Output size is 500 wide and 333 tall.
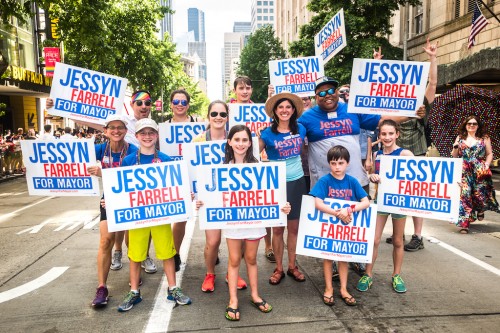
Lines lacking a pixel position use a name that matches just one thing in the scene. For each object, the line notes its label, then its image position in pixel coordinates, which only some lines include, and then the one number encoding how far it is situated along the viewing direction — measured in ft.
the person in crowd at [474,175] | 22.07
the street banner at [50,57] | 72.64
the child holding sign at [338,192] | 12.87
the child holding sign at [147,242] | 12.92
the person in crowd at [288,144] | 14.20
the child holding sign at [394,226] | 14.15
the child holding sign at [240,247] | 12.51
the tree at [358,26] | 65.05
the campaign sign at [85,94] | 17.10
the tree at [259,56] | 156.35
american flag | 40.19
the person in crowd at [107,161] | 13.25
